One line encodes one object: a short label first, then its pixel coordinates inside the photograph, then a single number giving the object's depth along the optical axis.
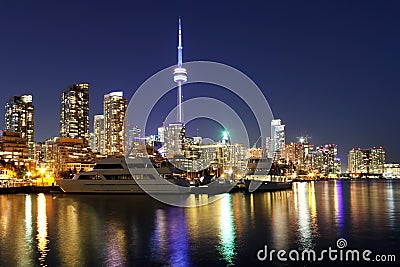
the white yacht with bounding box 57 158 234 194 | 59.81
